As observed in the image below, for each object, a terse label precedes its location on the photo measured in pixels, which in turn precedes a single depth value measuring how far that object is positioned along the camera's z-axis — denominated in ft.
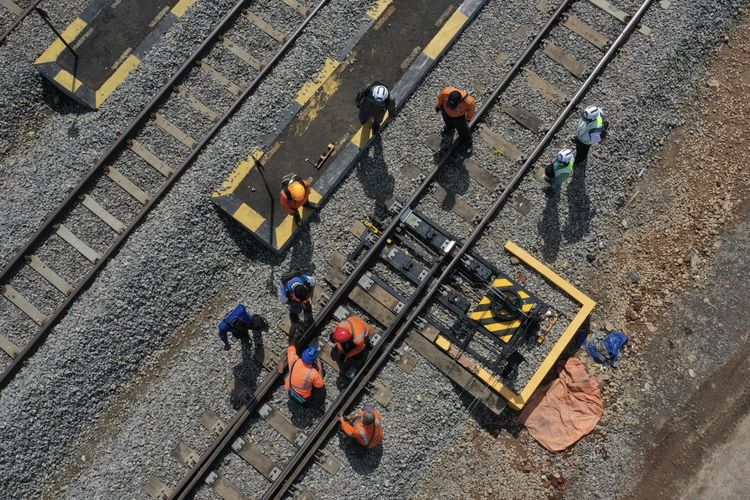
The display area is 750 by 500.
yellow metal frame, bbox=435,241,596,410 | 33.96
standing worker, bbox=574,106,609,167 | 33.35
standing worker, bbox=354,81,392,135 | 33.94
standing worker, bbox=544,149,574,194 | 33.60
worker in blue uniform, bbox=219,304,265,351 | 32.73
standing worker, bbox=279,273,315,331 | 31.68
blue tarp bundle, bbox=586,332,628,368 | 35.60
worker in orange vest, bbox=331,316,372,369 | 32.01
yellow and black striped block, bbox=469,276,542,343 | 34.47
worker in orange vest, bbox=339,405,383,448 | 31.04
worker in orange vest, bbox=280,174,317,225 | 32.90
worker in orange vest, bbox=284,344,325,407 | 31.89
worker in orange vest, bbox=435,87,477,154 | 32.68
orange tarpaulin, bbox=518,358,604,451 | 34.88
